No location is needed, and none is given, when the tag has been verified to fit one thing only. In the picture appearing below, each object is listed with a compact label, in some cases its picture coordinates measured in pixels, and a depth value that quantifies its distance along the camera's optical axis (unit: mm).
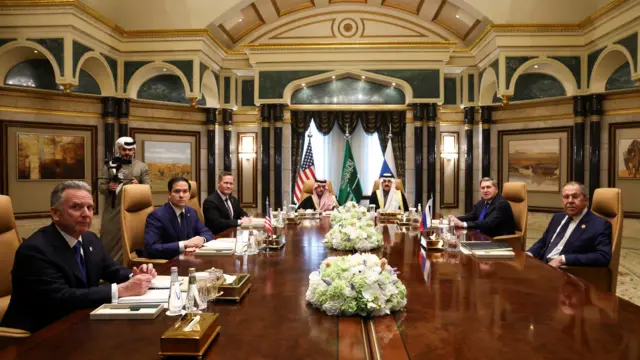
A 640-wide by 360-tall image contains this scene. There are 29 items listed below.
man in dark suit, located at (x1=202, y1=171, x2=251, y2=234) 4531
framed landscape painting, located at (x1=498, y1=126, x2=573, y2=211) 8156
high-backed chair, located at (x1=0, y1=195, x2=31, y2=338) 2227
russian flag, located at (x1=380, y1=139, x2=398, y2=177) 9227
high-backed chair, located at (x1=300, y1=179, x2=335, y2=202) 6444
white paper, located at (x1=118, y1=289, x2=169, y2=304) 1774
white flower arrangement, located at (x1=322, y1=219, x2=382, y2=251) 2869
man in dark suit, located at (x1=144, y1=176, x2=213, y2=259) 3102
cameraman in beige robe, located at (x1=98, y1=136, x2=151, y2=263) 4707
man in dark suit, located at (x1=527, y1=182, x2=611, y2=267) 2920
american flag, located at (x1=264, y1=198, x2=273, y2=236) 2957
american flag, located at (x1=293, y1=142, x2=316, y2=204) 5527
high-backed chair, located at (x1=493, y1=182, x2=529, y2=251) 4367
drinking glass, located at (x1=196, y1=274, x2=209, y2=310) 1681
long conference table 1315
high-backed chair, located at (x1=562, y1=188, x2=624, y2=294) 2916
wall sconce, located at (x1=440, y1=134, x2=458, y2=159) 9391
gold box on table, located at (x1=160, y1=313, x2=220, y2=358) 1267
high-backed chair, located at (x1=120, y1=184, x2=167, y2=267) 3373
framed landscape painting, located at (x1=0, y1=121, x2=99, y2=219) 7152
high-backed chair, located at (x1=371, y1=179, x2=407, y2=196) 7307
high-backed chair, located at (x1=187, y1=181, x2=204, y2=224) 4805
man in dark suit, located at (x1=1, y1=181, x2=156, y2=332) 1812
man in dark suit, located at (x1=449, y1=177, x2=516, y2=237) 4414
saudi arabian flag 8516
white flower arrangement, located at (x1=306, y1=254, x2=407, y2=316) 1607
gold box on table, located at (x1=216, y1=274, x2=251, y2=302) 1786
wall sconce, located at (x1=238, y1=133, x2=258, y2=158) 9516
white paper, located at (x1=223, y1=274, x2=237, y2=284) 1879
